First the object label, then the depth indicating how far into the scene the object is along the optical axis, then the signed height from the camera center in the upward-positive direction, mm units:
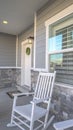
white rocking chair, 1367 -705
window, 1686 +316
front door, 3558 -27
